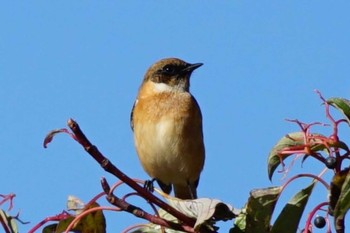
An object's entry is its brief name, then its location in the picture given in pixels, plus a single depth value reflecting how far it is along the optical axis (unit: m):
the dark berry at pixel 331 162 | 5.05
